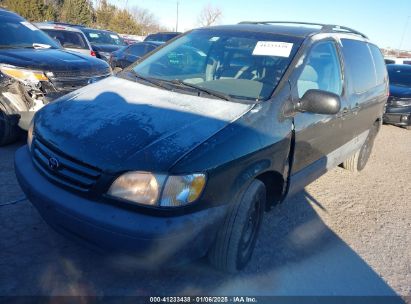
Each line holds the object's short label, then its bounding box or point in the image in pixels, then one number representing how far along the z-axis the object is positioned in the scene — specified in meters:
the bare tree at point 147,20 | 68.59
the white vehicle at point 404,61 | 17.91
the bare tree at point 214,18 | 66.30
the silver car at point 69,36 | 8.80
